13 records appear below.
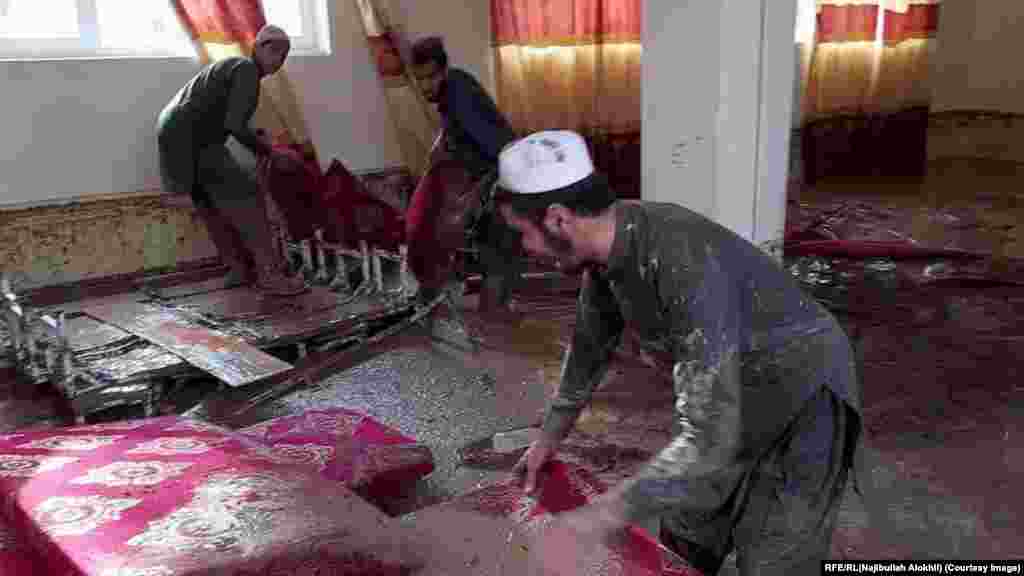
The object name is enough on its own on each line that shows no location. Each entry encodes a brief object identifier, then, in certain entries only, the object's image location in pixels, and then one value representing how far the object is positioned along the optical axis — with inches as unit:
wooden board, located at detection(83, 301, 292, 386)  139.4
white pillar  146.3
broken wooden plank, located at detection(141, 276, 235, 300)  196.1
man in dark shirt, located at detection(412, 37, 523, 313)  175.2
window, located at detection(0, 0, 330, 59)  205.3
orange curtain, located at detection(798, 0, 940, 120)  358.3
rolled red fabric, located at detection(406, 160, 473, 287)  181.6
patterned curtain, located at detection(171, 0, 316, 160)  222.1
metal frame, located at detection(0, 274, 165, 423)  129.1
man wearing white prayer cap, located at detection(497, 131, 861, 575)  57.3
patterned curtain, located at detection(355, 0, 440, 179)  257.8
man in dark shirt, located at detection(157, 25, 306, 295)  187.3
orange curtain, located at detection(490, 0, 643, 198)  294.7
